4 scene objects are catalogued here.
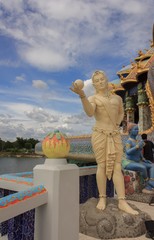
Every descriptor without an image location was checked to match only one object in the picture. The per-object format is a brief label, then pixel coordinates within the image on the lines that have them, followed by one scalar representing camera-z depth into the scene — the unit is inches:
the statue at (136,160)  162.5
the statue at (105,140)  113.5
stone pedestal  98.9
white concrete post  63.0
